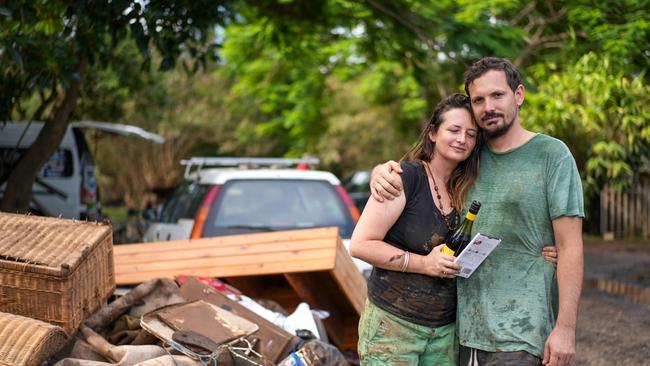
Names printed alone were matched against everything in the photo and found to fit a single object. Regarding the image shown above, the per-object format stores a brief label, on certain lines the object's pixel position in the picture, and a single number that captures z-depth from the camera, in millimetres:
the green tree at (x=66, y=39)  7348
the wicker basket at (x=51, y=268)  4801
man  3287
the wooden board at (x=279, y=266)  6273
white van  13469
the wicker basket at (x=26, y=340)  4320
